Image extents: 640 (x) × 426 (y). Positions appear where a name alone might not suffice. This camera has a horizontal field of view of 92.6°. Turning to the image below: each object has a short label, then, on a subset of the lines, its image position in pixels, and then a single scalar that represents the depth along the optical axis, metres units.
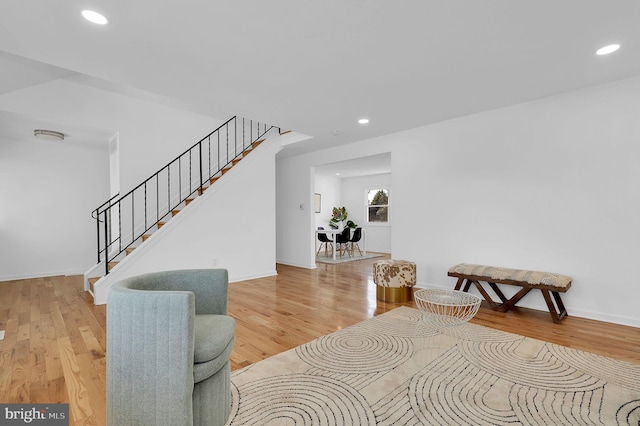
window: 9.95
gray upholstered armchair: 1.38
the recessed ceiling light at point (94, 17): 2.08
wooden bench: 3.23
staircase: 5.23
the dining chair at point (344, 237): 8.19
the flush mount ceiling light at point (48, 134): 5.01
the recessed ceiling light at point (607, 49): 2.56
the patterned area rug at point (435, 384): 1.74
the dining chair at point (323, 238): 8.34
